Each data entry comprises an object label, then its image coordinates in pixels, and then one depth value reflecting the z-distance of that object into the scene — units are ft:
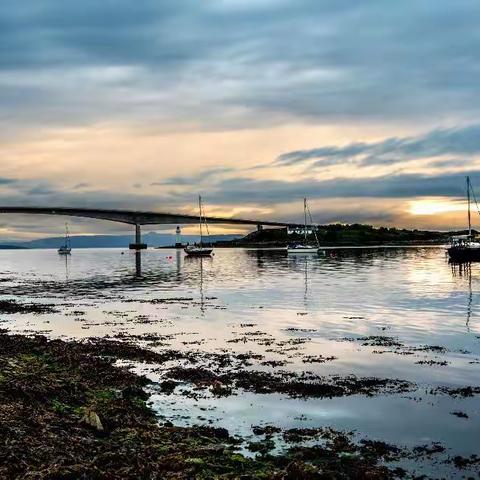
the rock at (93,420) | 42.88
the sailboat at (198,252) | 584.81
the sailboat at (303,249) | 592.19
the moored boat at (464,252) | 359.25
